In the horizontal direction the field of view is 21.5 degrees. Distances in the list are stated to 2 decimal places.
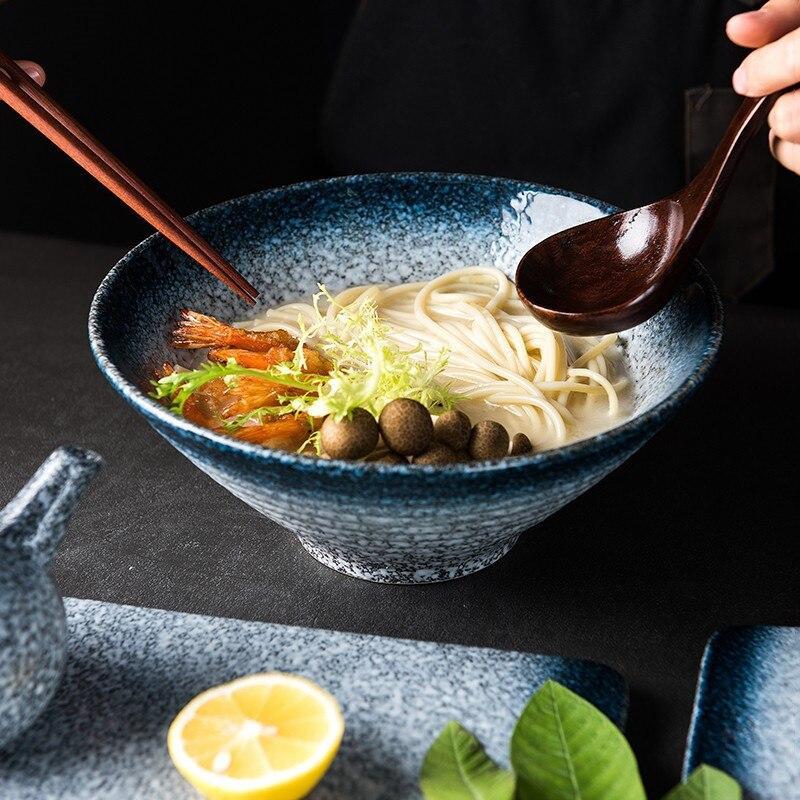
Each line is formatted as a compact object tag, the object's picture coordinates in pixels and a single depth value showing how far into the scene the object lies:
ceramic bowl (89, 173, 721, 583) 0.59
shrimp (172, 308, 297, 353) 0.71
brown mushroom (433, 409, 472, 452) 0.63
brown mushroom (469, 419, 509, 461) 0.63
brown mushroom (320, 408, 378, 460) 0.62
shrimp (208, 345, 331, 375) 0.69
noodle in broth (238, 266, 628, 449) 0.69
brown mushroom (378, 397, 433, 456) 0.62
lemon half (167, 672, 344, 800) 0.56
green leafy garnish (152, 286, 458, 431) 0.63
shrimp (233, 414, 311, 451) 0.64
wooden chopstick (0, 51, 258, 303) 0.67
